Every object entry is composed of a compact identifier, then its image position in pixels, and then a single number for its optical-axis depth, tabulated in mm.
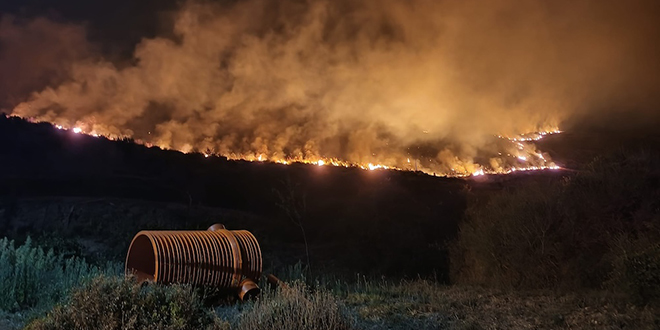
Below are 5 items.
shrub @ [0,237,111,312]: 8391
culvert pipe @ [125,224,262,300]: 9172
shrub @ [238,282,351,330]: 5891
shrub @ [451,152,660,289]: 12672
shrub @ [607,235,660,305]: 8578
